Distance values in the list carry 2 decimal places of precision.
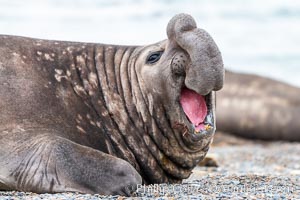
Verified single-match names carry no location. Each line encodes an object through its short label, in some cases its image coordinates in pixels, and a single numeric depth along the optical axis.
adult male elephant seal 11.15
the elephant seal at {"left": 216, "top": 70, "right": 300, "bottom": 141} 28.62
